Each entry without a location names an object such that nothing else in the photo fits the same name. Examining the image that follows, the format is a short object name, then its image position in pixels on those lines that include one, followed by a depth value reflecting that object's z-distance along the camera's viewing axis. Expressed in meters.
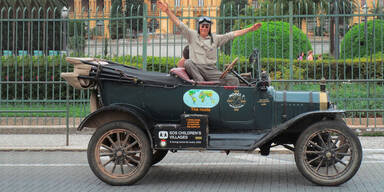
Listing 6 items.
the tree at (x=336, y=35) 12.94
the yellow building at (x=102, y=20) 12.95
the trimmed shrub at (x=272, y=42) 14.78
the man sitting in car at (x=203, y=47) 7.76
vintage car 7.39
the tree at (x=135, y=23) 13.10
